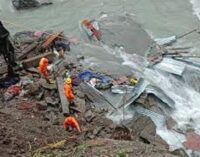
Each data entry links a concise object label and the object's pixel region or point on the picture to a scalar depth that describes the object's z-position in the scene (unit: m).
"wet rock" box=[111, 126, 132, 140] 12.34
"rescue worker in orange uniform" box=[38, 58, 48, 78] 14.29
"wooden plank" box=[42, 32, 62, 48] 16.33
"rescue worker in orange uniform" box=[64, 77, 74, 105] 13.35
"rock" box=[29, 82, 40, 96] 13.88
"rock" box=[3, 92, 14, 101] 13.71
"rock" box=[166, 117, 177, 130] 13.77
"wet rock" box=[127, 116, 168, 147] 12.62
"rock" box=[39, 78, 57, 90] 14.01
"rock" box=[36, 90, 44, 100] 13.68
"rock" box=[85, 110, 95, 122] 13.11
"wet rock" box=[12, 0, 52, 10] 21.07
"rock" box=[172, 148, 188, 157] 12.06
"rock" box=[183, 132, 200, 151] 13.07
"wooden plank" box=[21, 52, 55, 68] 15.25
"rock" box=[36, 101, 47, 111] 13.24
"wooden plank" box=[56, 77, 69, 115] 13.13
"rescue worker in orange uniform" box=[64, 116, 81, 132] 12.24
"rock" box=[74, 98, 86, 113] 13.41
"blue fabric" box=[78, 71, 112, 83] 14.99
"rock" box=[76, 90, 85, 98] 14.05
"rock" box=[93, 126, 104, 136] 12.36
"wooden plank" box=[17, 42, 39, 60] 15.69
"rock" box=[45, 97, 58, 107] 13.40
